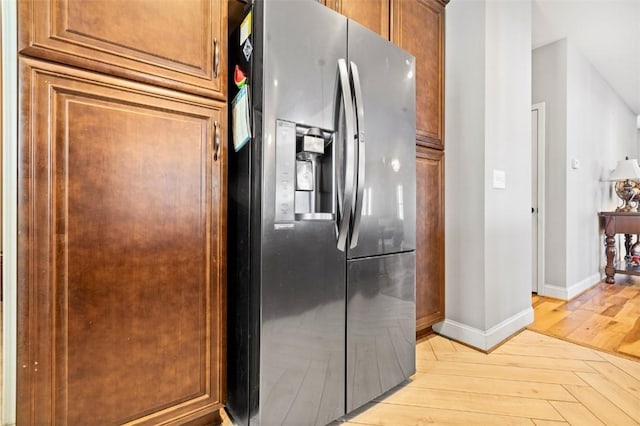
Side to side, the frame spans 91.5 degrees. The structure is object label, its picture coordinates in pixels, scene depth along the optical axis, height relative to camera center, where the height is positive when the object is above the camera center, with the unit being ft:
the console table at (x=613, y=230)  11.44 -0.66
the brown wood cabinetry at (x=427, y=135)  6.24 +1.67
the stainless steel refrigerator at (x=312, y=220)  3.59 -0.09
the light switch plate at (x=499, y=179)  6.63 +0.72
